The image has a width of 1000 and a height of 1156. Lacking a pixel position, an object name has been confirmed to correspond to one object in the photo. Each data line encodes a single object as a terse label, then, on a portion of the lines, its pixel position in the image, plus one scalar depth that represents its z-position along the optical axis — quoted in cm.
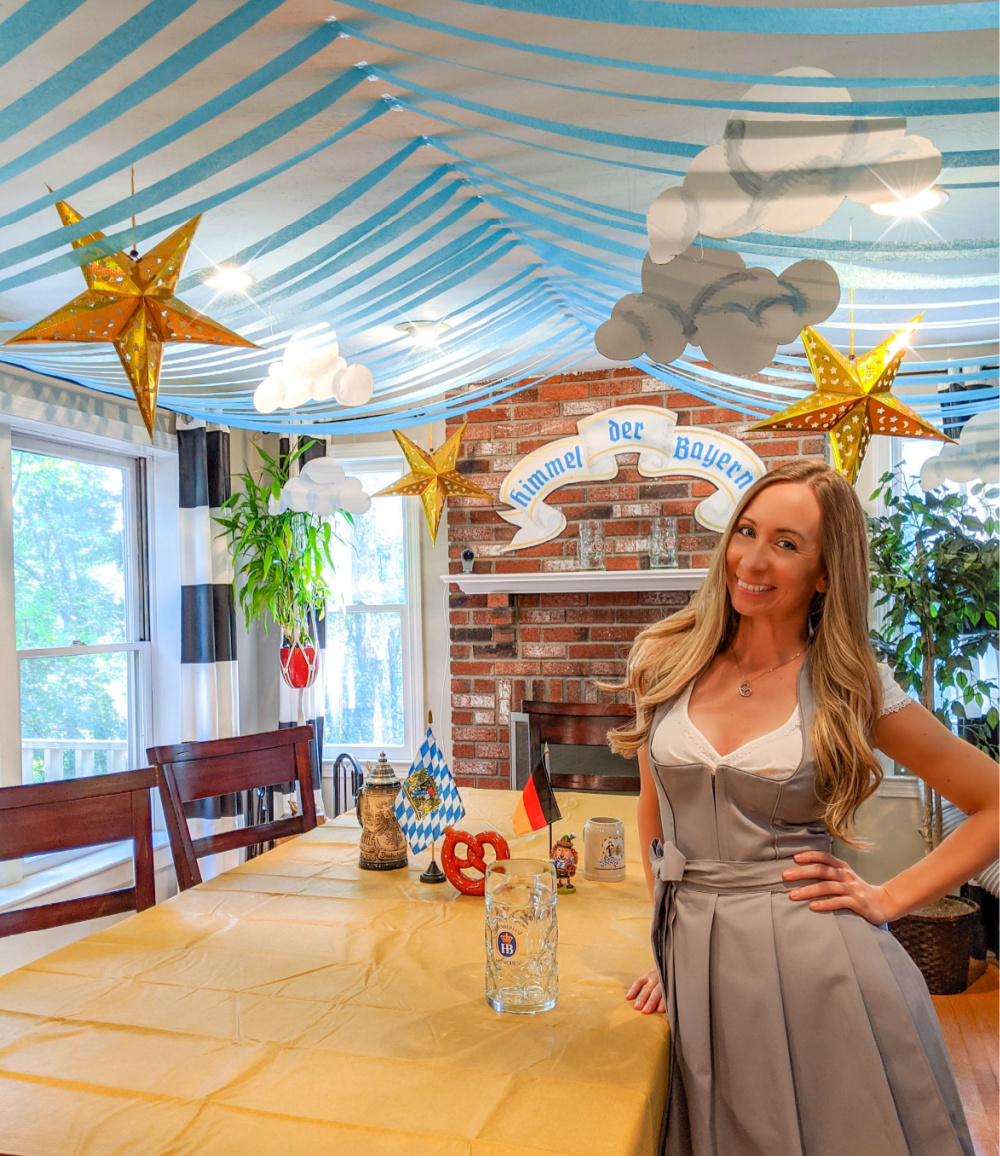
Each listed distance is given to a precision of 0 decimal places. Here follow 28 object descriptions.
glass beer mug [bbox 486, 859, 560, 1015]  127
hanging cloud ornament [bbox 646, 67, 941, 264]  129
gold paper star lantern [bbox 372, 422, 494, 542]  335
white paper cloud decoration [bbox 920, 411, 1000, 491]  299
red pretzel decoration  179
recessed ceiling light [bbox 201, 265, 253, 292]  271
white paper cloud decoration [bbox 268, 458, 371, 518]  366
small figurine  181
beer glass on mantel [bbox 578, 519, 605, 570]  415
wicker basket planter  320
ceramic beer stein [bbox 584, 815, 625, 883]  188
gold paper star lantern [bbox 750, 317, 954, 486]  225
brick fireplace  411
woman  117
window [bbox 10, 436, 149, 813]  356
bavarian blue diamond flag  191
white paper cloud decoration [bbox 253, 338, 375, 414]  246
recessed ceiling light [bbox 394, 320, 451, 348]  308
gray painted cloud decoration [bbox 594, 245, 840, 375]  172
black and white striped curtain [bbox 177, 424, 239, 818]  406
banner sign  404
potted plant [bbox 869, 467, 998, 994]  323
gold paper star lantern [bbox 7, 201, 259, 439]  158
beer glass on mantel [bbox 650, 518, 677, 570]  404
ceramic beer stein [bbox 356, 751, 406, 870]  197
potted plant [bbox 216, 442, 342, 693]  416
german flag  178
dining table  99
